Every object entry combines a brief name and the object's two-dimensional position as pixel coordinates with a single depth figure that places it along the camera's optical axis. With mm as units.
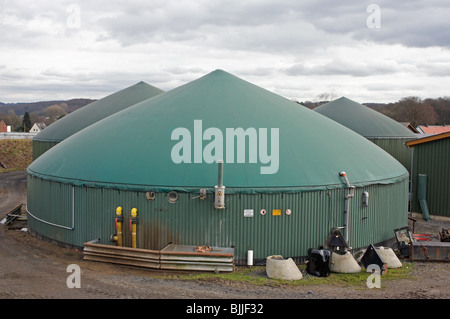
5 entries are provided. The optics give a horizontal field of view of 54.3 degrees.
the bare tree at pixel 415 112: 110750
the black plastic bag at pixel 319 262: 15750
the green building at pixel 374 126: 40031
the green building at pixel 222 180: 16938
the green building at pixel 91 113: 37781
